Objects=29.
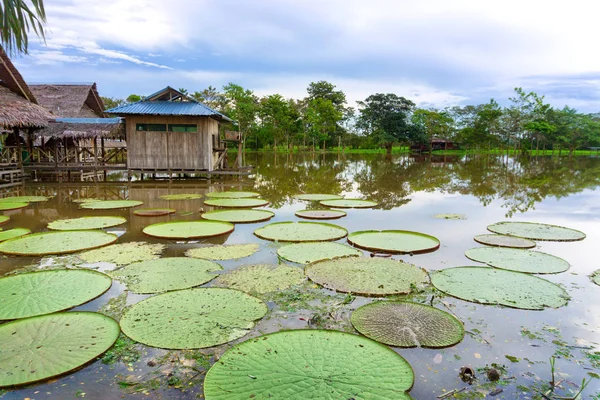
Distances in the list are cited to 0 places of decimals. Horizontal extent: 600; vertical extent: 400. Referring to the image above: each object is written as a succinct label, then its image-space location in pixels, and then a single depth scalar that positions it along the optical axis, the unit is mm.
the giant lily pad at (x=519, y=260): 4395
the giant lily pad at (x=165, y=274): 3740
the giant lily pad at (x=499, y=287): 3506
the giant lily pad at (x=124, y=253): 4584
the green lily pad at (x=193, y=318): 2768
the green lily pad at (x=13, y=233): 5605
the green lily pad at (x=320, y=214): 7344
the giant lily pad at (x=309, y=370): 2133
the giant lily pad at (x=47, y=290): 3176
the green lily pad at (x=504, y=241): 5414
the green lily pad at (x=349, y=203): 8719
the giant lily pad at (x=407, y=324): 2807
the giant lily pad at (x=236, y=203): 8523
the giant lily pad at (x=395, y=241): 5113
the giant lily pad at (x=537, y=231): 5914
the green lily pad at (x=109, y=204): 8336
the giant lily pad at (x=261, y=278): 3771
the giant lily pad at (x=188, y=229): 5789
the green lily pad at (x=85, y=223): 6250
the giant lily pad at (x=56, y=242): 4875
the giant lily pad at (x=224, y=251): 4766
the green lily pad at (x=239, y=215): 7059
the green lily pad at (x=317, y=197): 9695
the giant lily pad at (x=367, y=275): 3752
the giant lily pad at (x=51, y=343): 2334
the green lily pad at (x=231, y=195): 9850
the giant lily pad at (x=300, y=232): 5633
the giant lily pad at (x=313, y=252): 4688
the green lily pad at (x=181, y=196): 9867
